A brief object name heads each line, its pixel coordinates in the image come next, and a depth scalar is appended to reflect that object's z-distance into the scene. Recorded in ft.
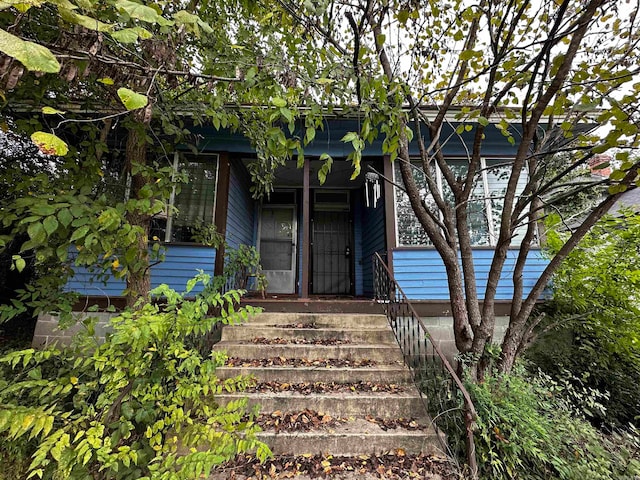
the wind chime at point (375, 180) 13.29
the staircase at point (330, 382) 7.02
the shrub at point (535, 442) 6.61
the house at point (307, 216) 13.94
